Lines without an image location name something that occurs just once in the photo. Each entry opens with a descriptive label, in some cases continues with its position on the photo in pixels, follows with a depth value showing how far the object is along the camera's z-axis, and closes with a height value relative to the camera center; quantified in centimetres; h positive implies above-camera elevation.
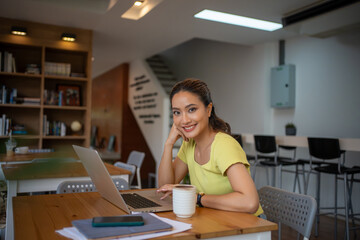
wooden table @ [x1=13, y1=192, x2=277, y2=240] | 99 -32
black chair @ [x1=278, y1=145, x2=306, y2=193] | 429 -40
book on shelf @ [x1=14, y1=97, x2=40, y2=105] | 492 +28
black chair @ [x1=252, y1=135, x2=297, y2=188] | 430 -33
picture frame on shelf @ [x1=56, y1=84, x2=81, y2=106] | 526 +41
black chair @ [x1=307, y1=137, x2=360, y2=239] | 344 -30
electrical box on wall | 517 +59
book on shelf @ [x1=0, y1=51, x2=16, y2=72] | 478 +81
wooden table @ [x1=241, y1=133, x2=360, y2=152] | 349 -19
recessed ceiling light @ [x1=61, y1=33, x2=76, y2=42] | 505 +124
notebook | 88 -29
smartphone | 94 -28
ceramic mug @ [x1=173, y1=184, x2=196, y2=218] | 111 -26
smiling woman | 126 -14
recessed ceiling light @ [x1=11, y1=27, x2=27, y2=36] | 470 +123
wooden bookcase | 493 +59
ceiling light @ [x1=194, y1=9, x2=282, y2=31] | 430 +137
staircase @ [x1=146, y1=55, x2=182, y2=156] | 760 +116
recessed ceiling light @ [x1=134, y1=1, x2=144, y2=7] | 396 +139
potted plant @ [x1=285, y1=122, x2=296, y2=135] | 466 -6
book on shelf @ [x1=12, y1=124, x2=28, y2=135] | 489 -14
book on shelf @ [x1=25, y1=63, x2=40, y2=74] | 495 +74
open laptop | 119 -29
